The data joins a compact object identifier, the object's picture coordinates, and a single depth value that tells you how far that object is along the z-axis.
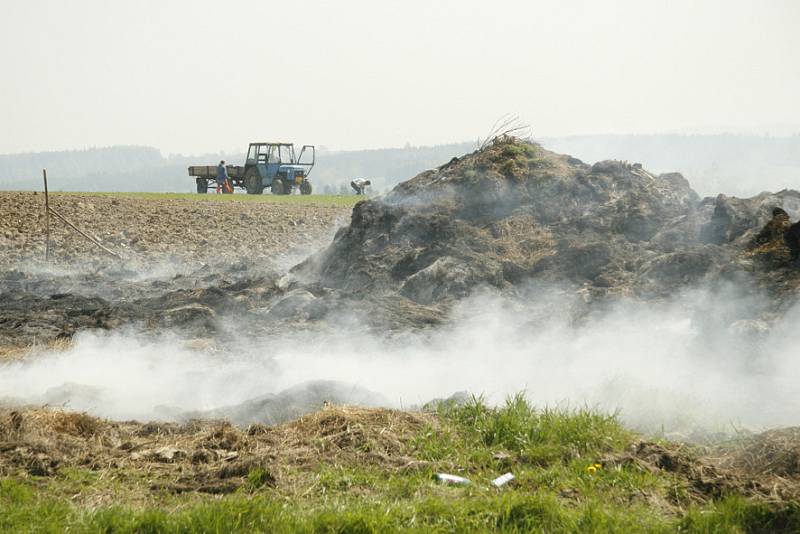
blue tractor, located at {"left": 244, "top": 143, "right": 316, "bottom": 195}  77.00
